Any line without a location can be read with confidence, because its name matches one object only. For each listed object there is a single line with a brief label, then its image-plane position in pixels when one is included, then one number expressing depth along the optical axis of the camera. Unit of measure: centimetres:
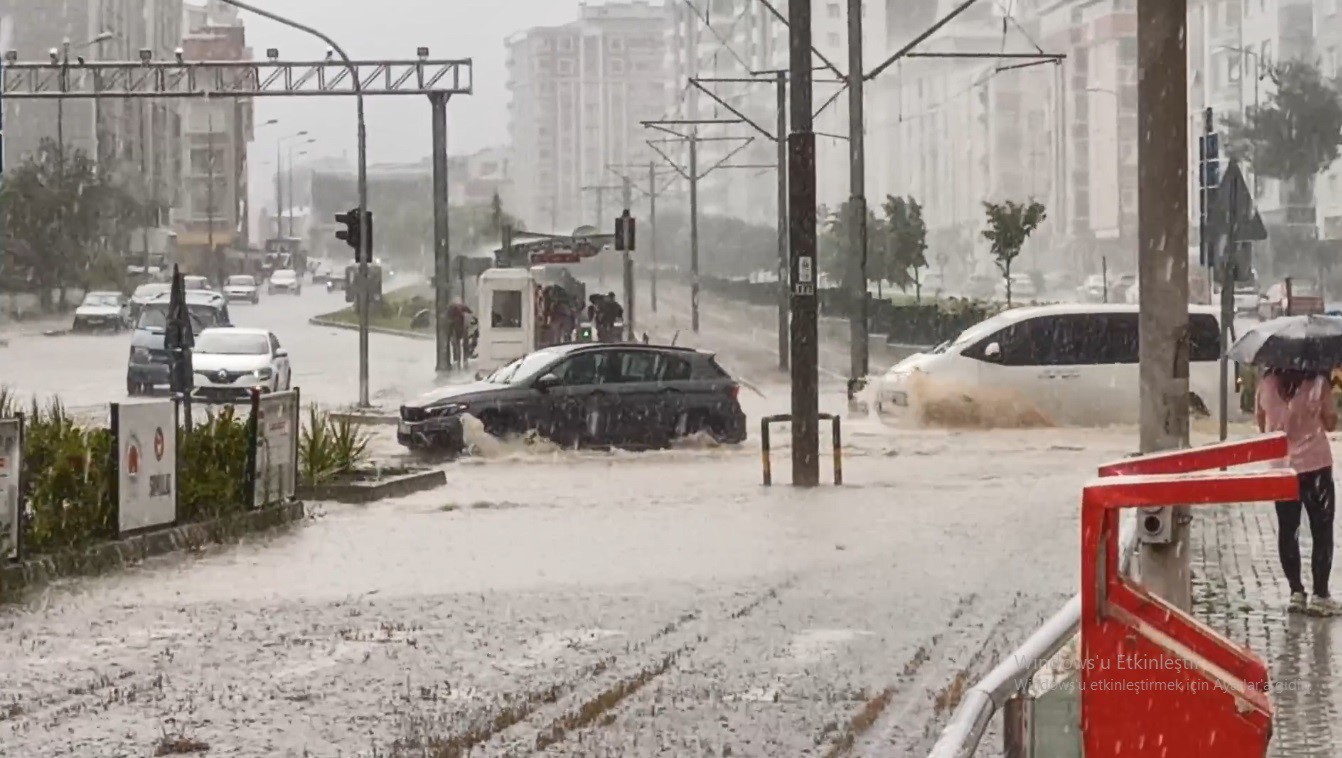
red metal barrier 538
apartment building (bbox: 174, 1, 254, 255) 13125
